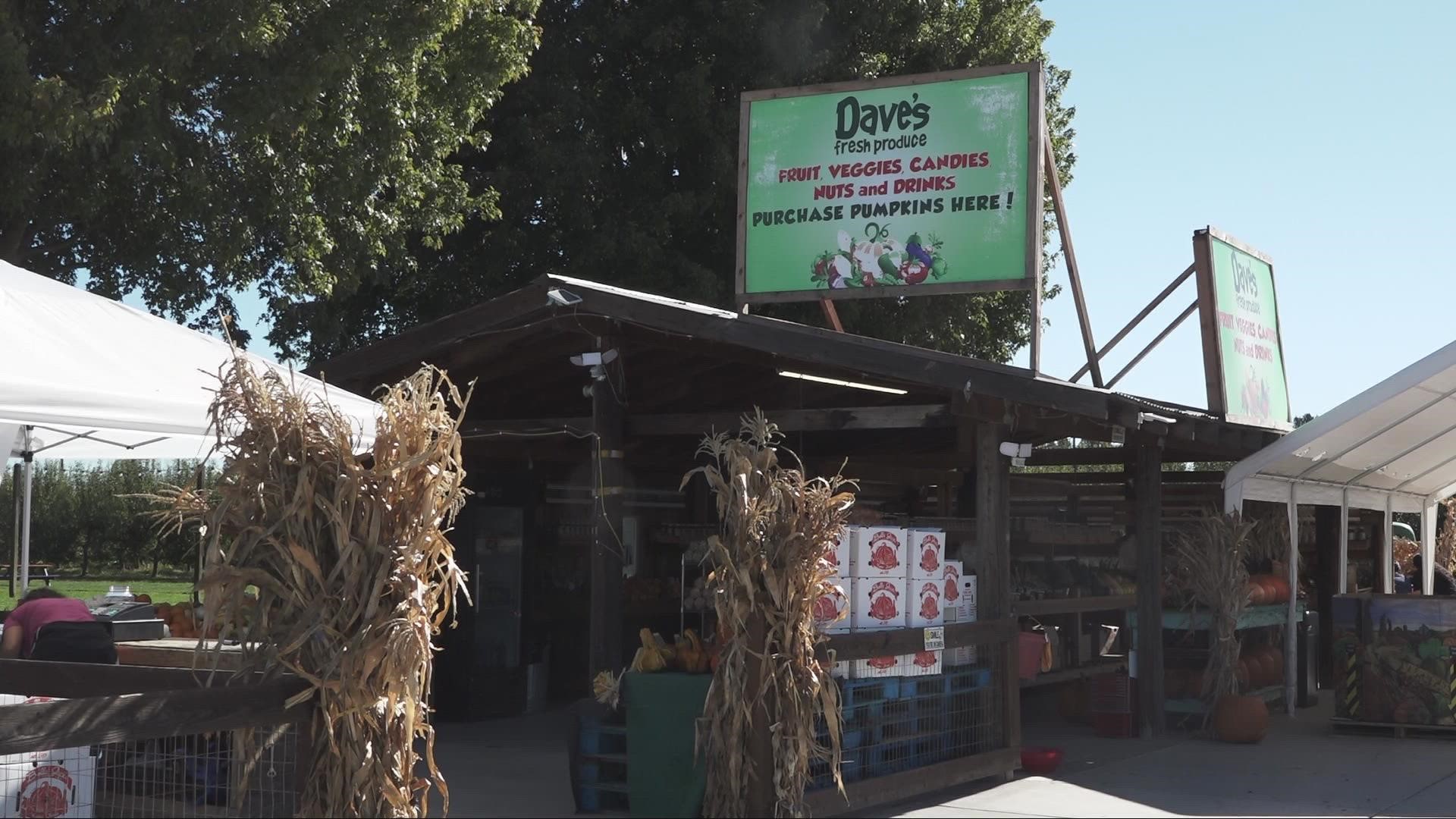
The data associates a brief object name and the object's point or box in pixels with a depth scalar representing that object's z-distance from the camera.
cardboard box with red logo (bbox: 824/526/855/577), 8.00
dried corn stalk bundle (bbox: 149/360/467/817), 4.88
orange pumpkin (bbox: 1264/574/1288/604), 13.23
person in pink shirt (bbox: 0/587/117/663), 7.30
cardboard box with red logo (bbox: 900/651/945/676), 8.55
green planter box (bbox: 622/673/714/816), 7.63
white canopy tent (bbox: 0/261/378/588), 5.70
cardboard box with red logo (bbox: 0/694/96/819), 6.24
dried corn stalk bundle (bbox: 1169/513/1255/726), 12.15
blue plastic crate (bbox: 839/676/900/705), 8.04
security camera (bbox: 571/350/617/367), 10.12
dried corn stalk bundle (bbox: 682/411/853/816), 7.21
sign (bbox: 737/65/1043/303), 10.83
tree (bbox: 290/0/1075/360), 19.36
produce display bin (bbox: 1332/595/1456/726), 11.82
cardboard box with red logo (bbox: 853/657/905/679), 8.23
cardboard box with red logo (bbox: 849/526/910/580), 8.24
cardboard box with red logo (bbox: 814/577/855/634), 7.74
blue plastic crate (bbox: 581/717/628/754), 8.24
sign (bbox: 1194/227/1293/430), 12.88
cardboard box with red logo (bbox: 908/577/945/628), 8.66
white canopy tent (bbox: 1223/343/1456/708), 11.52
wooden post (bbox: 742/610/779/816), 7.21
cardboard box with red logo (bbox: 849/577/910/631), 8.23
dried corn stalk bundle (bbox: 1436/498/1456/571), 21.53
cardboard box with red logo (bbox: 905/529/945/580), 8.66
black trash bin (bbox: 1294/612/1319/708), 14.40
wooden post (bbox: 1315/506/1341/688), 15.45
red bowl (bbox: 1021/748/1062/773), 9.86
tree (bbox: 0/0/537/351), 13.07
